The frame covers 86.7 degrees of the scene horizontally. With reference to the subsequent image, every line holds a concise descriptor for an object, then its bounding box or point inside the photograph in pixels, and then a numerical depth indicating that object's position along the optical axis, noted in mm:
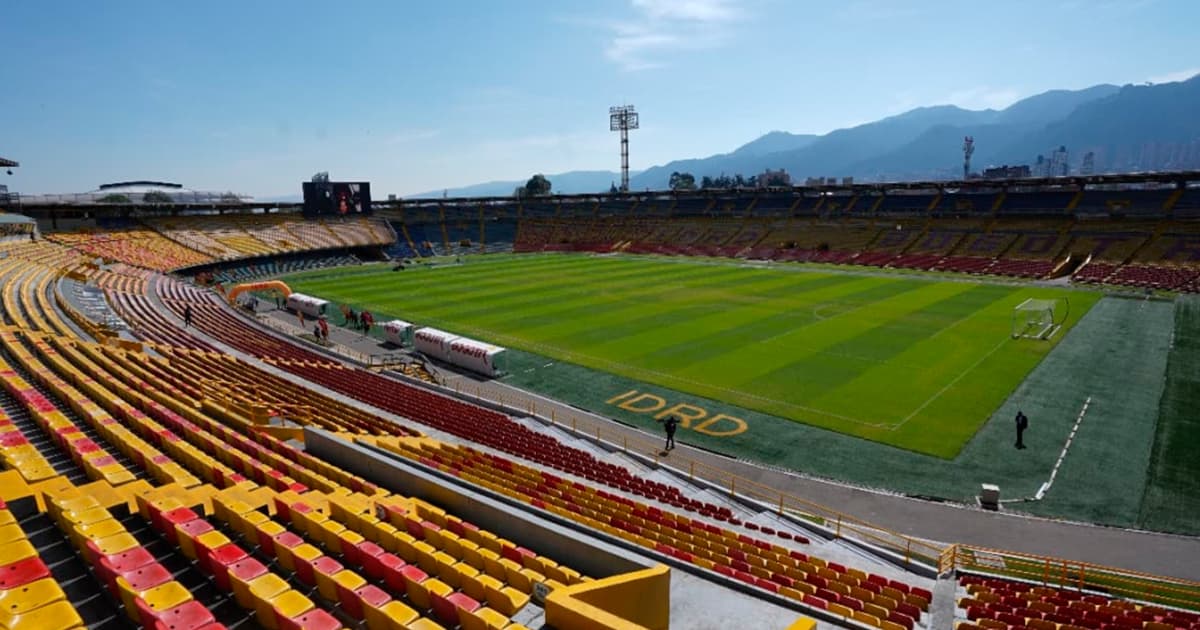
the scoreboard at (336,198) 85250
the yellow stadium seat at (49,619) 5796
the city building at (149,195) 80562
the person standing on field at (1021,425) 21094
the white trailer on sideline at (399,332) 37062
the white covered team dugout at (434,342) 33375
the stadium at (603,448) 8281
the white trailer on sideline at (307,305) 43938
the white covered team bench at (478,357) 30969
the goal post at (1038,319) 36281
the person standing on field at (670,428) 21750
